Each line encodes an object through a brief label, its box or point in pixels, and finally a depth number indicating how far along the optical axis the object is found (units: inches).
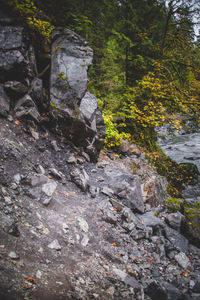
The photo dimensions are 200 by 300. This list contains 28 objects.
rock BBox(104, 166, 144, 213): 195.2
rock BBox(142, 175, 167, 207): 222.2
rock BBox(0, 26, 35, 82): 163.3
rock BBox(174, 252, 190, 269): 155.8
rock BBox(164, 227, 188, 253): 174.6
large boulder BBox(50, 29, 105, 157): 197.6
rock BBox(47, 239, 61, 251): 101.9
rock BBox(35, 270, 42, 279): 78.6
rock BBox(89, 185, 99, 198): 180.0
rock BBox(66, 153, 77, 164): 191.5
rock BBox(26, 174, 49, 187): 129.8
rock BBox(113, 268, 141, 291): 111.4
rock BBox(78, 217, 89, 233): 134.7
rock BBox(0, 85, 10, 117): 152.6
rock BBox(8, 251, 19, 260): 77.7
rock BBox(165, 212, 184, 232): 197.5
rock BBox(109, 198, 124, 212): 177.5
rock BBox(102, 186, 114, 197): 191.2
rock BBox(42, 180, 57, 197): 134.0
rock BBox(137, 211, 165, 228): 183.7
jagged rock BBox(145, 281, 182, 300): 117.0
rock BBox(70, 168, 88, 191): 177.8
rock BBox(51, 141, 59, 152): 188.4
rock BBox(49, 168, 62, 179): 163.0
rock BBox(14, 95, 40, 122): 169.0
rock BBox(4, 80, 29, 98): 165.4
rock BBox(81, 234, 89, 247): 122.9
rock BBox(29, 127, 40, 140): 173.9
